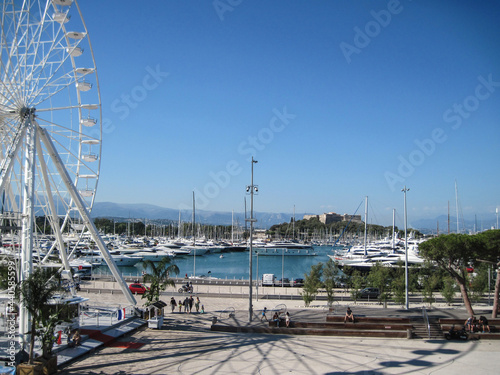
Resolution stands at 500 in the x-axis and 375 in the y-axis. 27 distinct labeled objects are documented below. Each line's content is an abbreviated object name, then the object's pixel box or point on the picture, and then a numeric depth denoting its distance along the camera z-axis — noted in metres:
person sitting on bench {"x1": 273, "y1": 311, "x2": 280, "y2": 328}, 23.25
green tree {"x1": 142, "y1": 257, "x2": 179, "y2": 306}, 25.18
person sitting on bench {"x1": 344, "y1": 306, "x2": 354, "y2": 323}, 23.73
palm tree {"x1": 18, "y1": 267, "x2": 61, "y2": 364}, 16.02
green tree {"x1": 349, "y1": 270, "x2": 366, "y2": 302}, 31.00
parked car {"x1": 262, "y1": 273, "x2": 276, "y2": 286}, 46.16
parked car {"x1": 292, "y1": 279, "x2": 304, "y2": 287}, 46.66
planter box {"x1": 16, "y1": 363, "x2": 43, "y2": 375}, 15.28
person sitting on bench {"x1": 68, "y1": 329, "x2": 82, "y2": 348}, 18.83
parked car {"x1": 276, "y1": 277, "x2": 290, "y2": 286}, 46.66
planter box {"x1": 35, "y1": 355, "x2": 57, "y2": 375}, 15.55
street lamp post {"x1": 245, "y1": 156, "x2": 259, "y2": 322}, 24.92
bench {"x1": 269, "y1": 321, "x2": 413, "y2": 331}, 22.88
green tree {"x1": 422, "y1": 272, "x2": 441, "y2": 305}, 30.17
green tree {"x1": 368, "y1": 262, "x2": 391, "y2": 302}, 30.59
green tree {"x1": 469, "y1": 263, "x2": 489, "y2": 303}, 31.32
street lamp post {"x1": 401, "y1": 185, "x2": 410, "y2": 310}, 28.78
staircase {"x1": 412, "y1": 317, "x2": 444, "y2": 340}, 22.09
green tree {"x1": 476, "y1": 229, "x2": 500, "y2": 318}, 25.15
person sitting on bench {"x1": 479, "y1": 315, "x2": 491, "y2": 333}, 22.48
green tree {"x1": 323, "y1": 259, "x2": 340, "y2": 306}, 30.17
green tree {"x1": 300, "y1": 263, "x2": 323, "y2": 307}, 30.23
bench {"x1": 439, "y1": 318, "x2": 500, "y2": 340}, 21.61
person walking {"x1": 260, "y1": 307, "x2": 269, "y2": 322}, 25.05
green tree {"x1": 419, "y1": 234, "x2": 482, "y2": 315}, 26.17
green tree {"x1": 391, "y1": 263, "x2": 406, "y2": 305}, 30.44
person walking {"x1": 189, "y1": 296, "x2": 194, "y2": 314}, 28.38
